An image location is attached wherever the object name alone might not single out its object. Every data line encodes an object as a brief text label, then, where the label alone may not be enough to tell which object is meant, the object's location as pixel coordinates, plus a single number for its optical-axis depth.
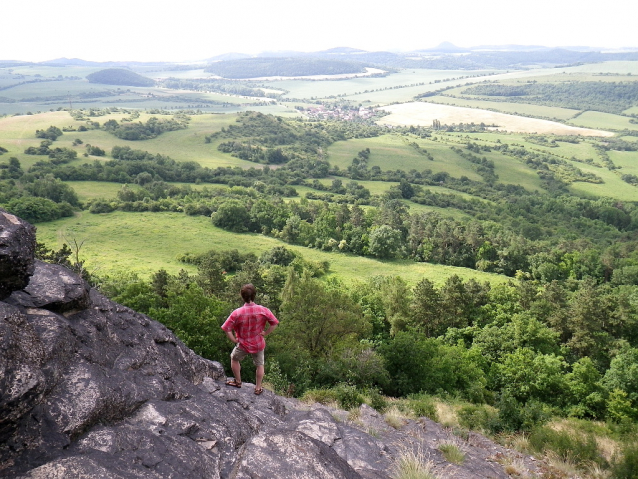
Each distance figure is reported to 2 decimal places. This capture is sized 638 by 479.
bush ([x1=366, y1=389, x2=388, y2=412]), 18.35
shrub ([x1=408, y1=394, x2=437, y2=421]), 18.83
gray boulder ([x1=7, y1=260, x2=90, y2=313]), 10.77
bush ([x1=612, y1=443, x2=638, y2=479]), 13.94
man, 13.00
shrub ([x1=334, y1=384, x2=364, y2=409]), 17.72
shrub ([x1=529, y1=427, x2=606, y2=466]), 15.08
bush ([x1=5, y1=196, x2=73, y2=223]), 99.31
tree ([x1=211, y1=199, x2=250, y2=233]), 115.62
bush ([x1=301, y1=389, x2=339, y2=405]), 17.69
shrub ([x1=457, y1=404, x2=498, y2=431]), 18.41
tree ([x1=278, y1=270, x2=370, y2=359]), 33.62
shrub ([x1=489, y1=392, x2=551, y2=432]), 18.44
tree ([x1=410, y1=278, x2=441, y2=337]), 46.81
